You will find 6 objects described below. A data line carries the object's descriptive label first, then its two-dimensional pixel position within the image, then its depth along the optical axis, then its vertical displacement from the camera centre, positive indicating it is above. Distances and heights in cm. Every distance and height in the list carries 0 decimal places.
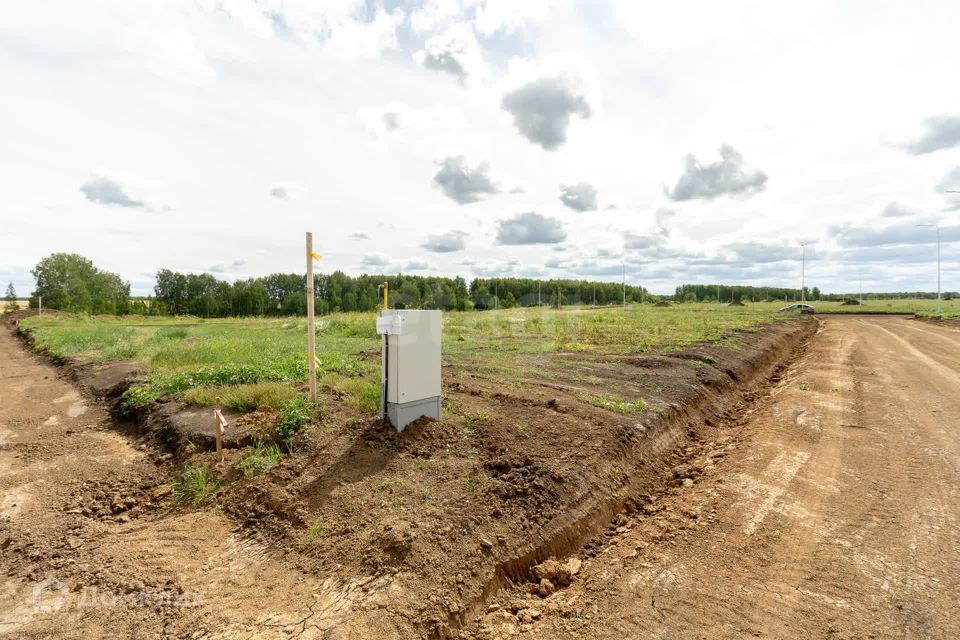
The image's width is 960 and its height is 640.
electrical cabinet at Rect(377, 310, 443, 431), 566 -69
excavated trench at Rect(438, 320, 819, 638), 400 -219
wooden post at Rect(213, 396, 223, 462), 564 -140
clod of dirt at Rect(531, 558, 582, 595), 408 -231
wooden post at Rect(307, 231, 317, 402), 624 -26
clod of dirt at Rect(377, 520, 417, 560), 384 -191
